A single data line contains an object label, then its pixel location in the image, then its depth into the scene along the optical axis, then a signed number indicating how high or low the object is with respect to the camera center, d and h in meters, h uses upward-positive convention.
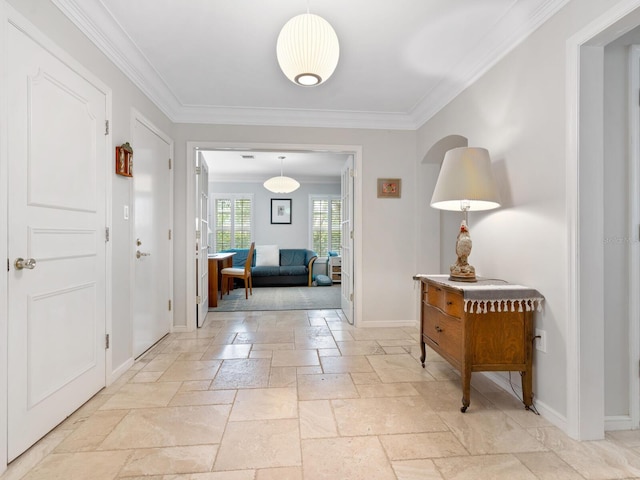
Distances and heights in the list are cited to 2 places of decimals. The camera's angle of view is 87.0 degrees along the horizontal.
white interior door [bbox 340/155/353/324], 4.10 -0.03
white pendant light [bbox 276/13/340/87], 1.73 +1.01
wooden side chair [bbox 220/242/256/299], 5.73 -0.59
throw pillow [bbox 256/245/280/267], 7.37 -0.39
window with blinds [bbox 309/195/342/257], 8.11 +0.37
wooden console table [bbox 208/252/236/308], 5.02 -0.65
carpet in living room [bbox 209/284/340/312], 4.97 -1.01
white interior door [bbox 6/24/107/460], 1.56 -0.01
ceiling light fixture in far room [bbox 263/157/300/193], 6.28 +1.02
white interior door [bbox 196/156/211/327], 3.86 -0.02
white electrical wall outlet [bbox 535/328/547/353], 1.96 -0.60
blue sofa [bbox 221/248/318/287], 7.00 -0.68
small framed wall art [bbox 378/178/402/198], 3.94 +0.60
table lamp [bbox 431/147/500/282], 2.13 +0.34
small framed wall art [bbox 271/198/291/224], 8.04 +0.63
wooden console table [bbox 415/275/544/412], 1.97 -0.54
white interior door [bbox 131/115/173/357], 2.84 +0.04
